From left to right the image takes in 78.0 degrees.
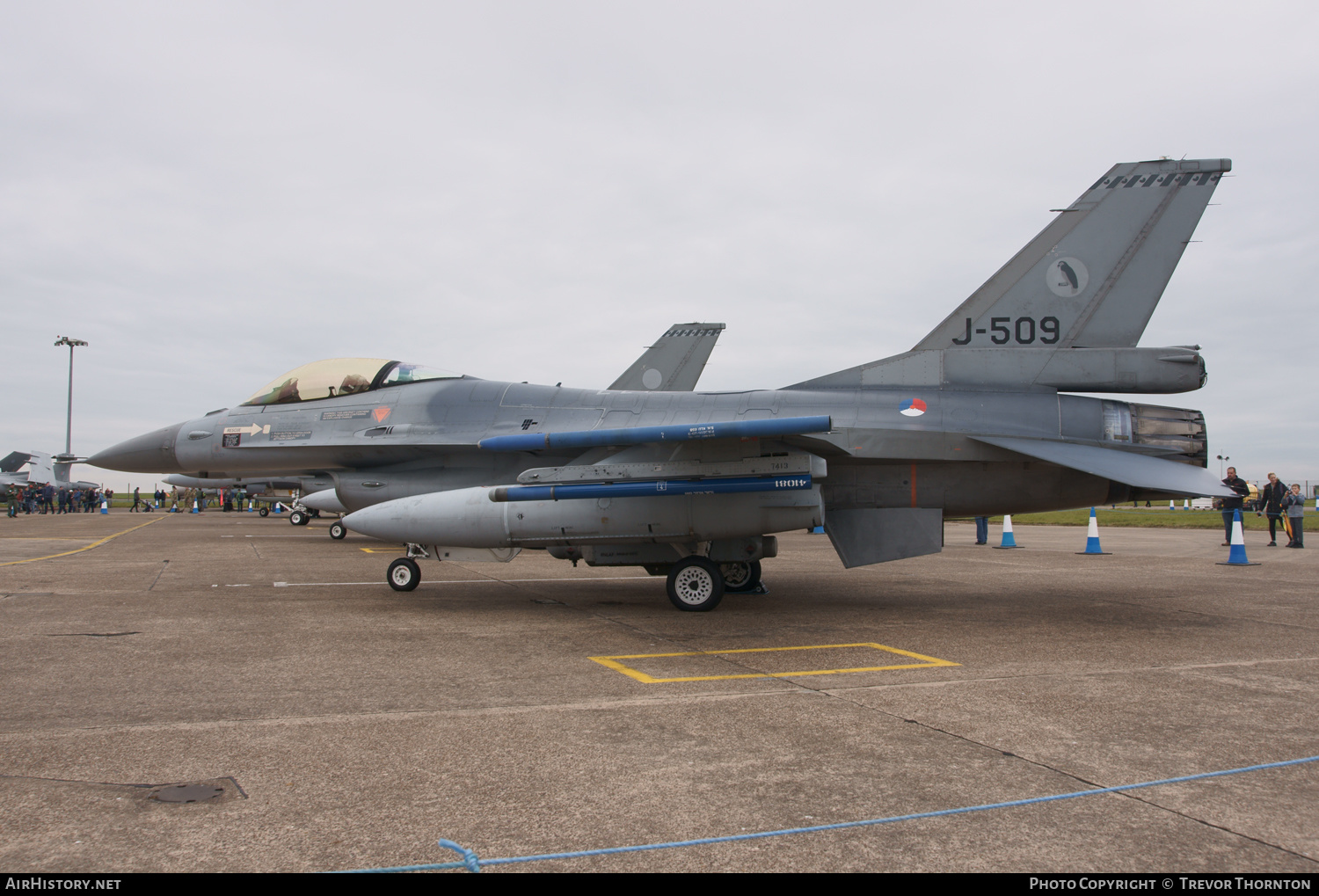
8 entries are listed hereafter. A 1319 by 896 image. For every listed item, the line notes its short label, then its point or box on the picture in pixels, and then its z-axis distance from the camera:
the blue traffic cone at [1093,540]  16.09
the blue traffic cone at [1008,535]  18.66
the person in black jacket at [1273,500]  18.22
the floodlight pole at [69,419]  55.22
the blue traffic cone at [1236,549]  13.73
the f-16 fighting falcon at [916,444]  7.78
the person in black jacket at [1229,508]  17.85
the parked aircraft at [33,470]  53.47
